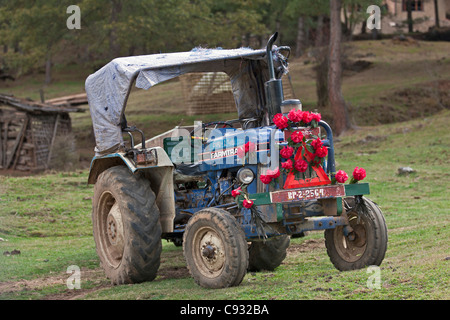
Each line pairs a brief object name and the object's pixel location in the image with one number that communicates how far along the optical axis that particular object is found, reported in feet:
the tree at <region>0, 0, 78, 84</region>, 117.08
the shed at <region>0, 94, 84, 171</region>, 99.81
